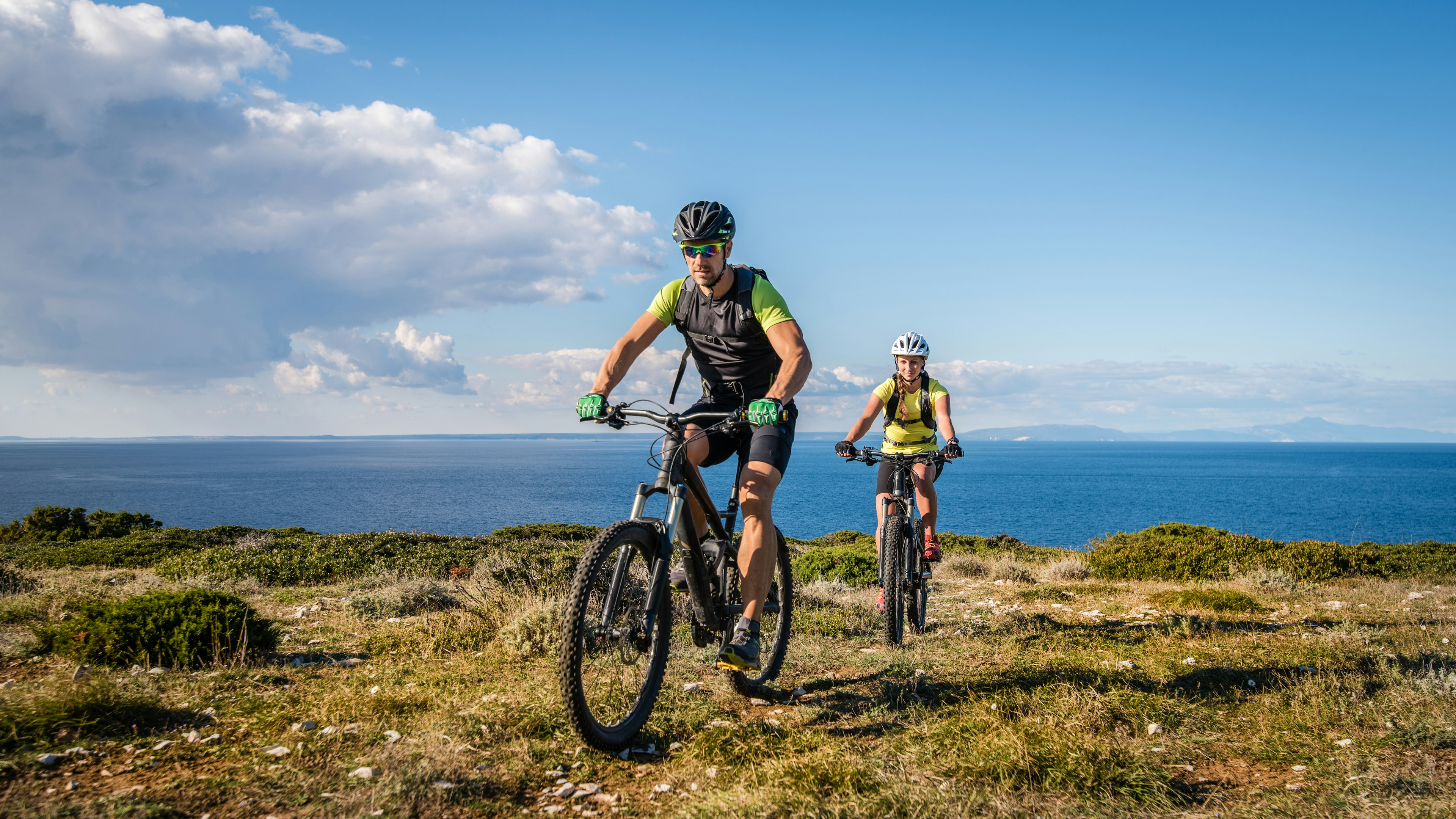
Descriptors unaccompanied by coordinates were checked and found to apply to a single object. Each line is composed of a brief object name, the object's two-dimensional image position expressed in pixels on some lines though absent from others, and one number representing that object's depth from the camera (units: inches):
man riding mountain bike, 168.6
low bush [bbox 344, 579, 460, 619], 279.7
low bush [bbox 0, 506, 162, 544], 902.4
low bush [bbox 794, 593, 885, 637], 275.6
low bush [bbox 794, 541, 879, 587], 489.1
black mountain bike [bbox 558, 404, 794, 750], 135.3
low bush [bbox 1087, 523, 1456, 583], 522.0
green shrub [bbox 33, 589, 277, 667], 189.0
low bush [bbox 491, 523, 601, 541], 899.4
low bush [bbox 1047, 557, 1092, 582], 550.9
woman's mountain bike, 257.1
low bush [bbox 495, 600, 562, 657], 215.5
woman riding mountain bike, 292.4
